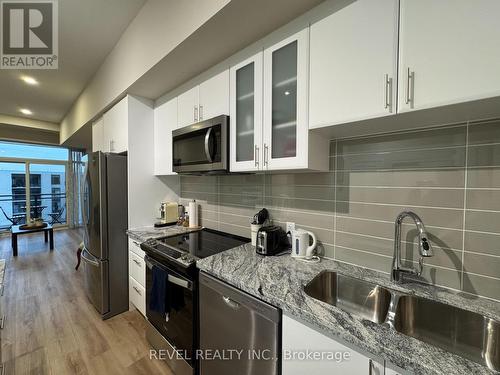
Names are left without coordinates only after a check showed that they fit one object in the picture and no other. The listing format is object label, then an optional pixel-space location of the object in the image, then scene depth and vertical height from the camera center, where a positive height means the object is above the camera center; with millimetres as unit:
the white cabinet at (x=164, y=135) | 2074 +495
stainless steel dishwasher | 932 -751
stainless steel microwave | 1505 +283
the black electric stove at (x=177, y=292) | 1330 -762
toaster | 1385 -386
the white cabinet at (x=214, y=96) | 1526 +665
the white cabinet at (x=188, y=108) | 1777 +665
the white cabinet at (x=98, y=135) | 2777 +652
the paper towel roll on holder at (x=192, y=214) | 2230 -339
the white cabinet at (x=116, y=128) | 2220 +615
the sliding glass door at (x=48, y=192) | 5434 -301
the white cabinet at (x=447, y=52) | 674 +468
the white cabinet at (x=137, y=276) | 1943 -929
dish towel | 1494 -808
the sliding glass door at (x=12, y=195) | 5086 -357
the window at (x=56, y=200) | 5801 -528
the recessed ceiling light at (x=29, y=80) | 2917 +1445
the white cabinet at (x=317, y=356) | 697 -630
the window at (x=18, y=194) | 5195 -335
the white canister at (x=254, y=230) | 1559 -357
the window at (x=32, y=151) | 4973 +751
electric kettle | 1332 -395
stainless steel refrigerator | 2080 -501
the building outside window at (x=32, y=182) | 5086 -34
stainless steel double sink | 797 -583
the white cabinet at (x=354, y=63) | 863 +550
